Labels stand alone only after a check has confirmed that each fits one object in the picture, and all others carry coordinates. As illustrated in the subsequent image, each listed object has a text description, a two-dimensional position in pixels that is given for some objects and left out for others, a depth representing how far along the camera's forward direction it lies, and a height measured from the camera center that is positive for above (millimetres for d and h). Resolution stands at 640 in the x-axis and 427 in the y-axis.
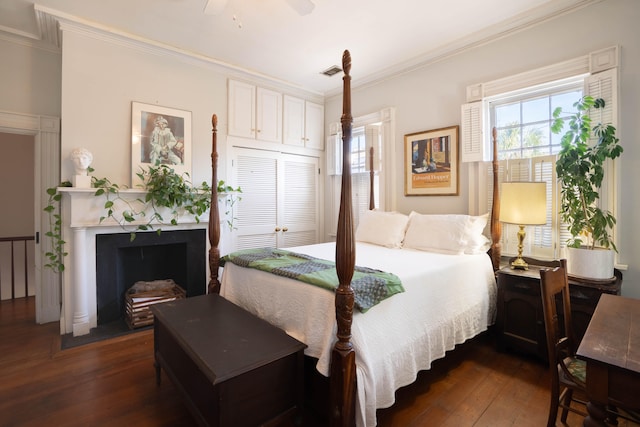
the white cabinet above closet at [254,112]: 3865 +1320
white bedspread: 1509 -610
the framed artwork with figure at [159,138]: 3174 +798
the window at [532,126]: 2371 +813
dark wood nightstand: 2098 -704
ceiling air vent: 3792 +1793
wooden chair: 1428 -692
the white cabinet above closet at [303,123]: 4375 +1321
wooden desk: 953 -488
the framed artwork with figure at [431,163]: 3336 +567
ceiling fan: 2164 +1481
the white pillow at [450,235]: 2738 -210
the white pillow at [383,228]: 3186 -178
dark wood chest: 1308 -721
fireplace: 2840 -495
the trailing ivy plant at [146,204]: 2889 +89
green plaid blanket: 1580 -365
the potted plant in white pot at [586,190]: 2113 +159
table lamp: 2436 +57
